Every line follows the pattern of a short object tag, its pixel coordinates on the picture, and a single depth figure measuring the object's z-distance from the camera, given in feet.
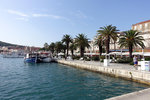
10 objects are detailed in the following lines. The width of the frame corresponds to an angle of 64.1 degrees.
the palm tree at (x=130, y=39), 91.59
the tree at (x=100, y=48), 125.82
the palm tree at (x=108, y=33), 101.45
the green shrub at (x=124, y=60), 88.57
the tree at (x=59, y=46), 215.51
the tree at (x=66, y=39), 168.81
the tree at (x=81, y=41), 143.74
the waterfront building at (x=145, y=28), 134.75
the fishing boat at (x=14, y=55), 314.78
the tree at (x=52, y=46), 278.87
